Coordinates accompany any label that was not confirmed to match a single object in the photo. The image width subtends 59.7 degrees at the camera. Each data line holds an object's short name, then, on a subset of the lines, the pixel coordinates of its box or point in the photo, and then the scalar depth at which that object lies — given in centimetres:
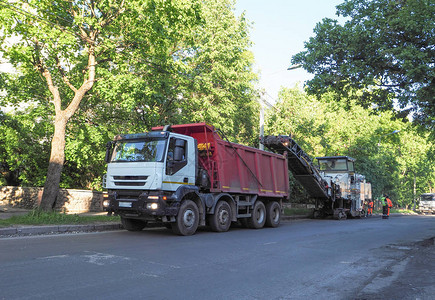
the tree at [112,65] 1267
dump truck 1017
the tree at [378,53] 1043
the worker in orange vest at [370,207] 2843
